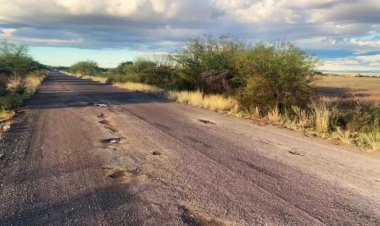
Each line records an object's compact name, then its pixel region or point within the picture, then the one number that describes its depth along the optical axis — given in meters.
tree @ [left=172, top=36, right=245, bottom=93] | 26.12
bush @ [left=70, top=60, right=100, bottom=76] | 120.36
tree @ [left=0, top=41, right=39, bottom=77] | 52.59
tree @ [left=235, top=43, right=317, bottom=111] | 17.89
